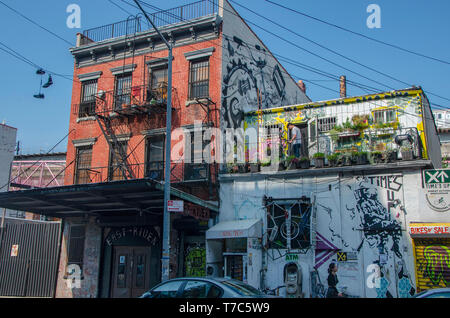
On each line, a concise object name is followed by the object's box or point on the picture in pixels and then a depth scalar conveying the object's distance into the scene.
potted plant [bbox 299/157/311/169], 17.95
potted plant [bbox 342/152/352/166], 17.19
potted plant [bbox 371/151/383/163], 16.69
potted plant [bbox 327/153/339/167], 17.44
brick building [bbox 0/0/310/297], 19.62
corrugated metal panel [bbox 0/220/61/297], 23.19
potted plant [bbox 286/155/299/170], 18.20
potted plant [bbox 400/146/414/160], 16.08
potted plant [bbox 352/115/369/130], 18.22
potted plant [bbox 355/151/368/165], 16.94
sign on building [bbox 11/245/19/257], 24.37
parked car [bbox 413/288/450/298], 8.01
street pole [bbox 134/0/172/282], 14.66
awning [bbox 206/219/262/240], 17.25
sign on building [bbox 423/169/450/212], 15.27
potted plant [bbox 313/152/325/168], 17.67
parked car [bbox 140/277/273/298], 9.73
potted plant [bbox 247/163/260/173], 18.86
